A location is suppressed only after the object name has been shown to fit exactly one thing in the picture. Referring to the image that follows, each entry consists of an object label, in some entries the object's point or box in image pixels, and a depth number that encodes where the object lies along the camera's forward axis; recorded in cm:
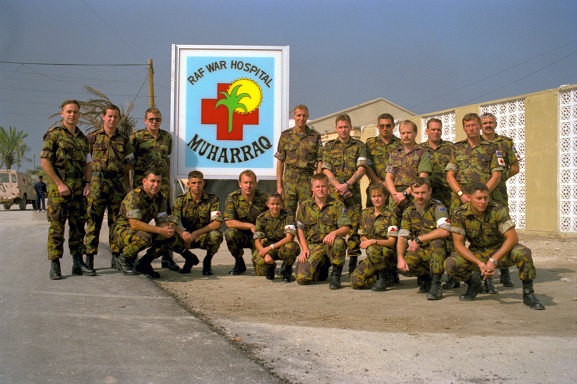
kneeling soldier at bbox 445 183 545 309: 507
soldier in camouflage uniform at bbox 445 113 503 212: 613
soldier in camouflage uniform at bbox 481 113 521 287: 624
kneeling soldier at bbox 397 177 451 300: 546
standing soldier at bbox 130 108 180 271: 721
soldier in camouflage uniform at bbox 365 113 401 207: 693
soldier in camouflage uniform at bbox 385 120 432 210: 631
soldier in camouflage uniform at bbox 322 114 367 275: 679
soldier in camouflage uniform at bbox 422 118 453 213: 654
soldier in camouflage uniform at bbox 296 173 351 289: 604
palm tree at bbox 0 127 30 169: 5678
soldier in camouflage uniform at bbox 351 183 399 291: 582
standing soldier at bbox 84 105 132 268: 659
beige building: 1094
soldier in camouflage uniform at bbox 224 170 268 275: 683
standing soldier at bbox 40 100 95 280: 618
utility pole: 2420
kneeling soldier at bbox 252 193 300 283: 643
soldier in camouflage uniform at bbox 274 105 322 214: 707
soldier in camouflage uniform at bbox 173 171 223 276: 680
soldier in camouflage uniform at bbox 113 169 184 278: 634
